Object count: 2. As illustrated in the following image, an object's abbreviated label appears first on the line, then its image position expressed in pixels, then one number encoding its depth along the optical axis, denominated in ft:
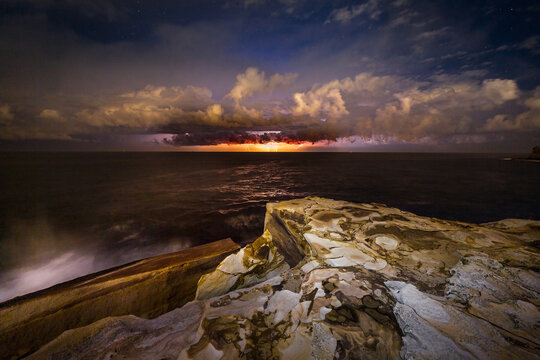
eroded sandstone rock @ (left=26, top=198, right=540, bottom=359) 7.89
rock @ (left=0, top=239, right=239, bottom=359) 12.23
